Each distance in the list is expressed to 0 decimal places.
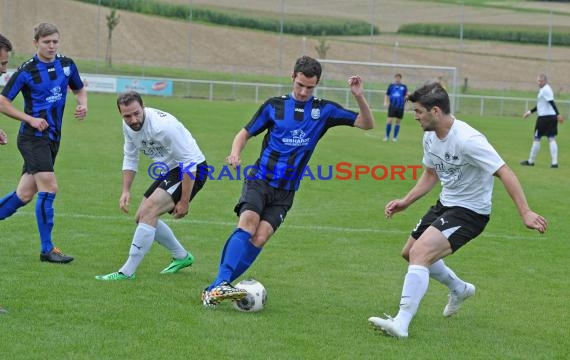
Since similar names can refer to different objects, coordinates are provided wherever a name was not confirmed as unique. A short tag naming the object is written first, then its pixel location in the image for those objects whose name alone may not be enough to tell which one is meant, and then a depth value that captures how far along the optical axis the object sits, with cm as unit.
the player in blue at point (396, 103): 5107
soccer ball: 1352
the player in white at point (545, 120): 4081
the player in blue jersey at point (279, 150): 1387
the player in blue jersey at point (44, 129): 1664
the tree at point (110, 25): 9969
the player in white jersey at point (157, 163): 1512
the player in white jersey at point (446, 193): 1226
